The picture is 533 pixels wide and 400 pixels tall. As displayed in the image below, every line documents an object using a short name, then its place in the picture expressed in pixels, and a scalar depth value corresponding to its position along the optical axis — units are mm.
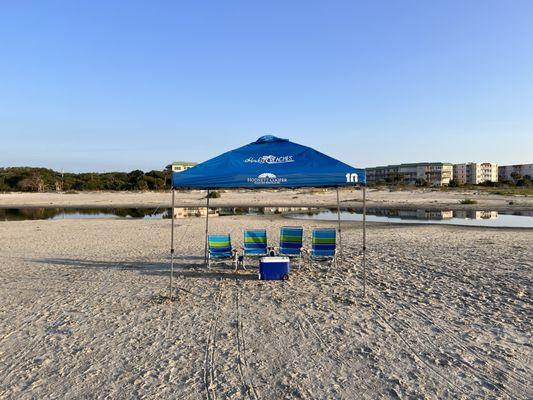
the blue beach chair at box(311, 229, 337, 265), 9469
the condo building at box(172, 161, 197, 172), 105519
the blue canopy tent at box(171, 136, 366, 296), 7266
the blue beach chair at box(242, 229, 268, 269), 9625
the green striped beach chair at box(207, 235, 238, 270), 9203
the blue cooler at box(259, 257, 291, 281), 8336
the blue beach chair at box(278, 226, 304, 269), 9500
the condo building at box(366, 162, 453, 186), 124562
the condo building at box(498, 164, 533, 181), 137875
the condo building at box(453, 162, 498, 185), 133125
